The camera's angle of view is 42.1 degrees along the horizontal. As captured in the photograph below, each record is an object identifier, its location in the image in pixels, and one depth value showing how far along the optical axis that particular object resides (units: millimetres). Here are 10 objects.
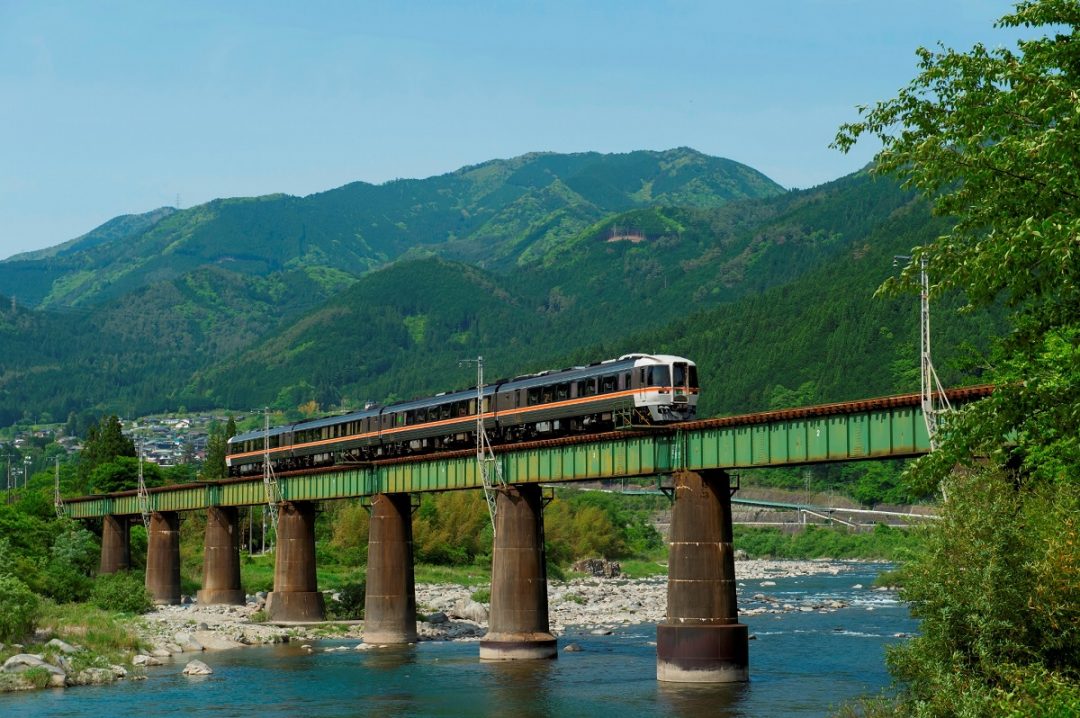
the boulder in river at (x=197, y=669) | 69762
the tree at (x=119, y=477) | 173625
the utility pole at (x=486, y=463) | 73812
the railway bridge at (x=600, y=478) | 55062
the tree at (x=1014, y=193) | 26562
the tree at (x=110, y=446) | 187500
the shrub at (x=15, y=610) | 67312
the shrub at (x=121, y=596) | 103375
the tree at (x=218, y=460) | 182125
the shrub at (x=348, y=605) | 103688
